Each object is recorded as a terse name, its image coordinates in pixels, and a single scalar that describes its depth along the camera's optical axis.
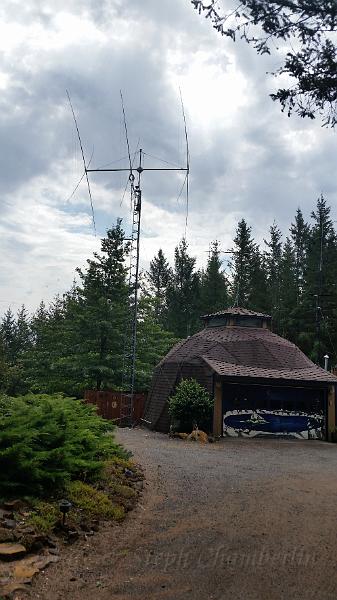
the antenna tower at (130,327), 20.02
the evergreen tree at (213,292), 50.75
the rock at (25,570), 4.82
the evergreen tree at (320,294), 40.91
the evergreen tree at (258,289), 47.84
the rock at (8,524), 5.64
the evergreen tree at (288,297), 43.97
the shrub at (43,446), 6.55
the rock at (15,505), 6.10
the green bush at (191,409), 18.73
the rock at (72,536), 5.97
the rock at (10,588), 4.43
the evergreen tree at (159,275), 60.31
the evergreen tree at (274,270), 49.71
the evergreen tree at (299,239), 55.97
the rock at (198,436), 17.31
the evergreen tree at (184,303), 50.03
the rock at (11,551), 5.08
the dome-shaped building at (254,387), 19.28
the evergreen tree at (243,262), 52.03
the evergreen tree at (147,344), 28.64
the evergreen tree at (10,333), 52.00
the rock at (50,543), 5.67
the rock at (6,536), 5.34
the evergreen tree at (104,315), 27.31
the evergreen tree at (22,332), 53.95
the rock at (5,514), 5.84
